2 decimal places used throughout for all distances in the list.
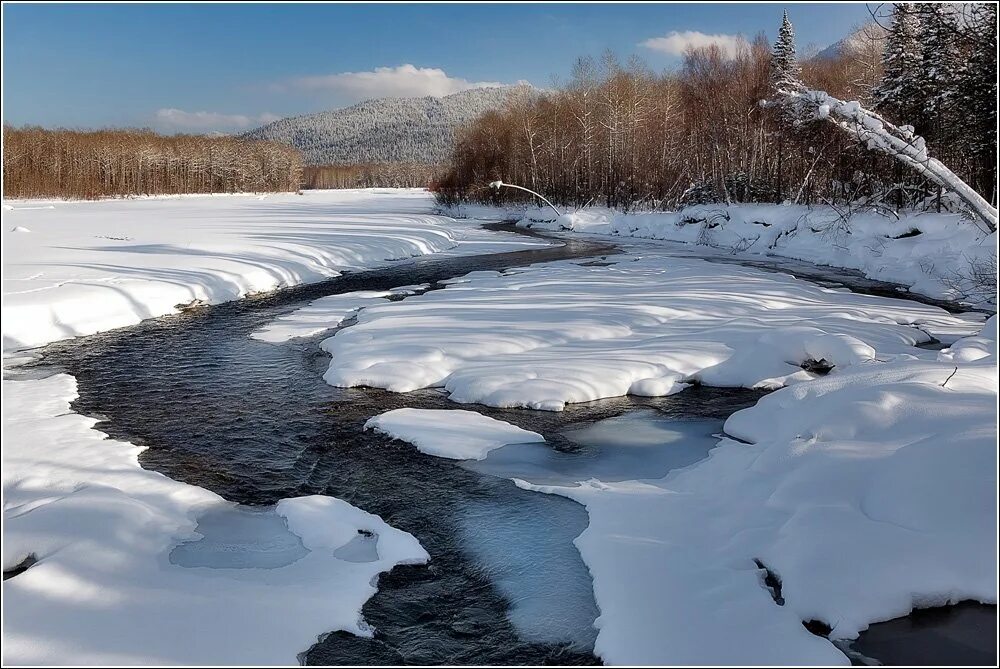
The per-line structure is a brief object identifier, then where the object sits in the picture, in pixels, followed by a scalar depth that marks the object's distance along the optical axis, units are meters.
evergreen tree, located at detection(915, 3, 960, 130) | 18.33
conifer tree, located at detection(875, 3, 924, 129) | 22.06
